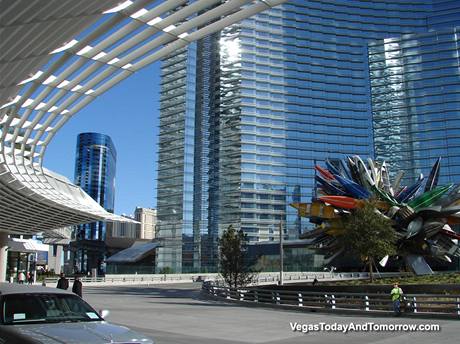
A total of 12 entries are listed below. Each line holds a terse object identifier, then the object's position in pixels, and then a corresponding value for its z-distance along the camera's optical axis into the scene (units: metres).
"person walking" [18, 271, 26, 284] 40.05
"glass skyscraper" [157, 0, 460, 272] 109.75
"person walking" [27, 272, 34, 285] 44.15
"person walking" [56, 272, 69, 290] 19.97
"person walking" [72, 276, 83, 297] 19.36
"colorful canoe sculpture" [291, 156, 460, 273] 43.28
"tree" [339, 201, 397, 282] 31.97
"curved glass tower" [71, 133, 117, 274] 122.03
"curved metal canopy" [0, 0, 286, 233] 12.20
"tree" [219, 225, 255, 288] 32.97
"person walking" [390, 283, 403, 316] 19.37
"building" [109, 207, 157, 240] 187.00
